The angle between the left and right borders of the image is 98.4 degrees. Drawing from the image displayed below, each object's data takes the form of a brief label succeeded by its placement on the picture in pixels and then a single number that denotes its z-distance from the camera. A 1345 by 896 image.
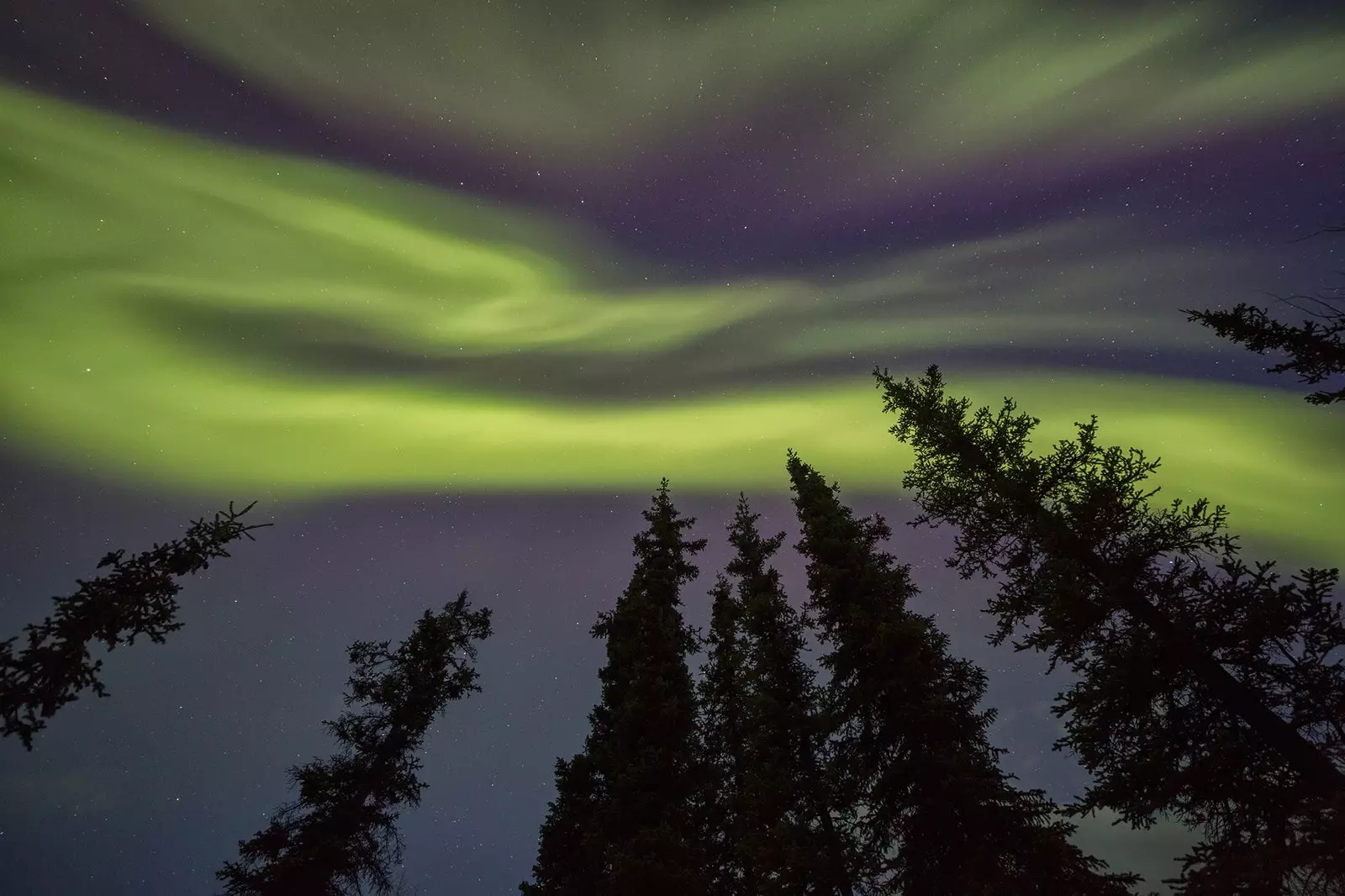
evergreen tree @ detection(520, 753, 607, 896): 15.23
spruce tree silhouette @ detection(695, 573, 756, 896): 14.91
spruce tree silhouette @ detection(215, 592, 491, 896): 16.53
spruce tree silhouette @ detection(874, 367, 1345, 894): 7.92
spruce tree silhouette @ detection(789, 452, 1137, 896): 10.66
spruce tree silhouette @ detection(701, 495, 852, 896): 12.52
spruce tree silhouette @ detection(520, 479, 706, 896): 13.06
